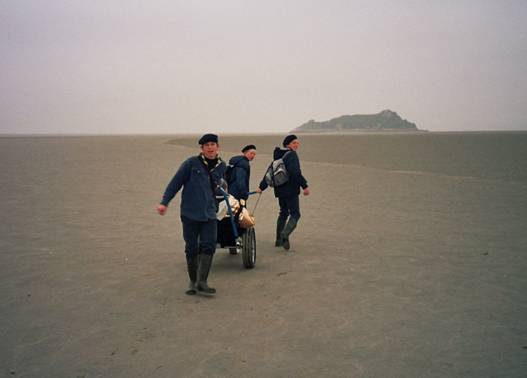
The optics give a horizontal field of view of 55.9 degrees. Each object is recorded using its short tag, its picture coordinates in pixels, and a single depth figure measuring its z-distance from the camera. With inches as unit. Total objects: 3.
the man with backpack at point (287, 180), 305.3
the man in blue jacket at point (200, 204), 221.1
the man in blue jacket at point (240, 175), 270.4
